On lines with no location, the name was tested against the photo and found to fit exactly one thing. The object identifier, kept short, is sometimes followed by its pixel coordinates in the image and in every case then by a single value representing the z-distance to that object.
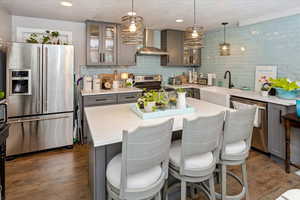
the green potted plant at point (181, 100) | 2.18
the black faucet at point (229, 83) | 4.43
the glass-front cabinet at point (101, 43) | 3.88
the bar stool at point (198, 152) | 1.47
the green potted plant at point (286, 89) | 2.87
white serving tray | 1.93
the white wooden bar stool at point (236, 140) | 1.70
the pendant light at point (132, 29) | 1.99
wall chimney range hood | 4.39
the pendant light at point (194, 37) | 2.32
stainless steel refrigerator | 2.92
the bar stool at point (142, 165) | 1.23
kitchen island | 1.45
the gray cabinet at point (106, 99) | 3.55
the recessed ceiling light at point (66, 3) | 2.81
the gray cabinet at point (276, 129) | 2.76
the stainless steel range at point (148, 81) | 4.57
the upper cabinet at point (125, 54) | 4.16
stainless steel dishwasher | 2.98
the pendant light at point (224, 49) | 3.97
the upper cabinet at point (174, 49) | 4.77
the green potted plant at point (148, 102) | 2.00
